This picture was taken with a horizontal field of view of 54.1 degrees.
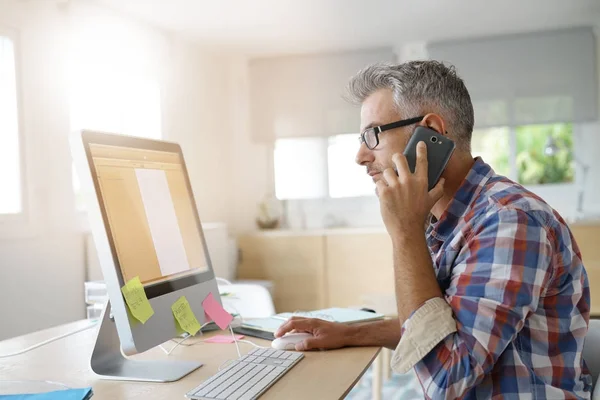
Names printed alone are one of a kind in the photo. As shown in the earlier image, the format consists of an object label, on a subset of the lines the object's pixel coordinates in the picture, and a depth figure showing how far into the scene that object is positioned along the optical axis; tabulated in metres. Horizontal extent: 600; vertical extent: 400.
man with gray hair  0.98
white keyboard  1.03
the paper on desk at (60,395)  0.97
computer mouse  1.39
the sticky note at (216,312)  1.42
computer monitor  1.14
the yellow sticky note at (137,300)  1.14
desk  1.09
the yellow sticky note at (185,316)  1.29
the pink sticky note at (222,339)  1.54
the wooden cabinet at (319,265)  4.74
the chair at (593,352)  1.22
